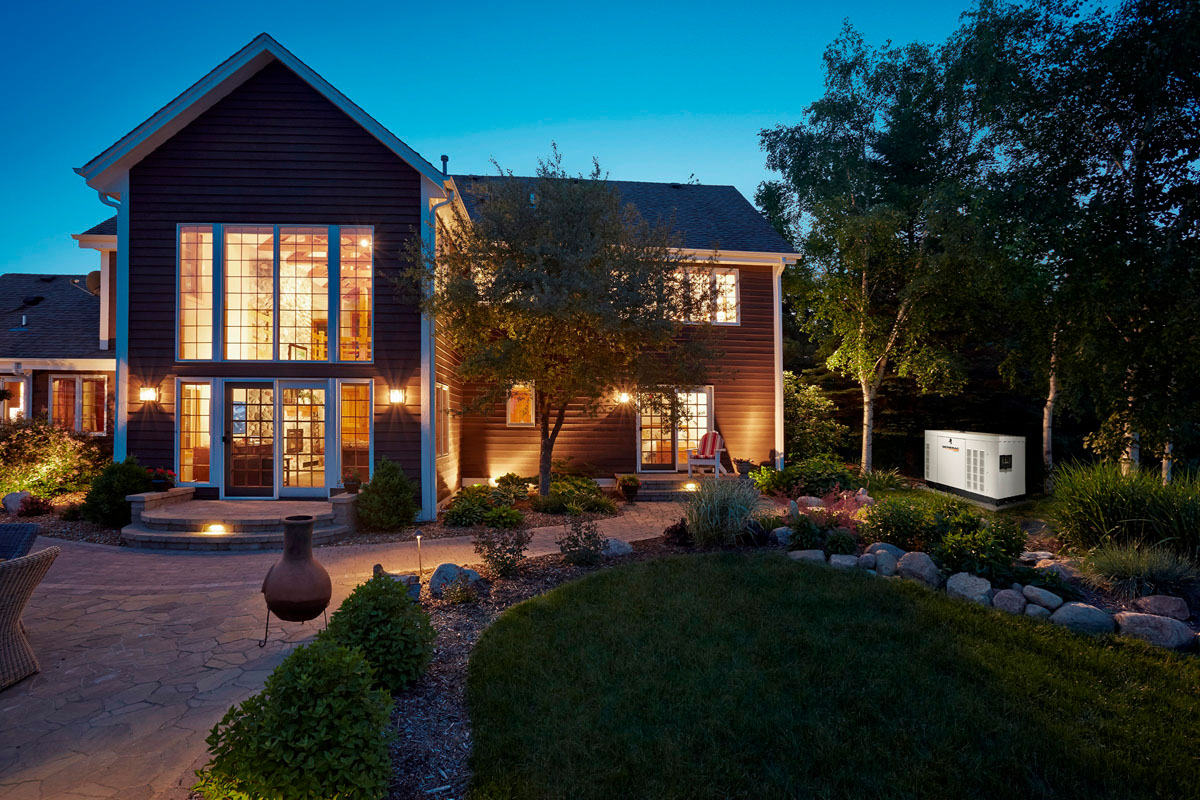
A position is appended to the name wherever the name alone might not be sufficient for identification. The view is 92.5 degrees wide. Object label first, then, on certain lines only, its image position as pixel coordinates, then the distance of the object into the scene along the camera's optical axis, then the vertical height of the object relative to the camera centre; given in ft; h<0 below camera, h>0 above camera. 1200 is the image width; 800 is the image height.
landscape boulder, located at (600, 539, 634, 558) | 20.34 -5.28
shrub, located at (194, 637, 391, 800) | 6.59 -4.06
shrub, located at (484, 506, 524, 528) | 27.27 -5.64
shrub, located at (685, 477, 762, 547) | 20.62 -4.10
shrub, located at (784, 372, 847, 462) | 43.42 -1.81
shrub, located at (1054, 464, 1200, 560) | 16.78 -3.35
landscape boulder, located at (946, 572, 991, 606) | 14.96 -4.97
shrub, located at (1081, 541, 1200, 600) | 15.21 -4.58
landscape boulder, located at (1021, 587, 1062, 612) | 14.42 -4.99
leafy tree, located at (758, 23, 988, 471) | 40.55 +14.31
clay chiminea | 12.65 -4.04
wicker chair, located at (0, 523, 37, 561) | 12.96 -3.21
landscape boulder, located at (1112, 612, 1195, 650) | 12.84 -5.19
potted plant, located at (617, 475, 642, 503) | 35.86 -5.37
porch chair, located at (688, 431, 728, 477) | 38.54 -3.51
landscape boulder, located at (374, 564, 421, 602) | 14.39 -4.99
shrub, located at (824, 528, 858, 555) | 18.86 -4.70
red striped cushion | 38.65 -2.95
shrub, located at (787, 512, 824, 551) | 19.47 -4.61
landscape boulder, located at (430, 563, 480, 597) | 16.67 -5.25
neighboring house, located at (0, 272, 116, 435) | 41.75 +2.57
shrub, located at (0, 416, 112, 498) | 31.60 -3.40
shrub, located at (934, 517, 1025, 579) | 16.12 -4.33
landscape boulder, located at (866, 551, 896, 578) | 17.21 -4.90
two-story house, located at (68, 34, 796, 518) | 28.86 +5.38
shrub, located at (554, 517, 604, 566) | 19.07 -4.92
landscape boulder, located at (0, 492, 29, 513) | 29.13 -5.21
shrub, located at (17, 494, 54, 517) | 28.45 -5.39
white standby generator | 33.99 -3.95
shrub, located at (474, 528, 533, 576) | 17.87 -4.86
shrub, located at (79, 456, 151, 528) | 26.05 -4.32
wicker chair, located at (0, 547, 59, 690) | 11.02 -4.16
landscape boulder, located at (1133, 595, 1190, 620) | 14.19 -5.09
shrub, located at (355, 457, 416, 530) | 26.17 -4.58
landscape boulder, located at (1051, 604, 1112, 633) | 13.44 -5.15
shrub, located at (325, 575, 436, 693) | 10.52 -4.30
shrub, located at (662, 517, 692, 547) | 21.27 -5.06
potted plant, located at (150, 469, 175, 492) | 27.30 -3.82
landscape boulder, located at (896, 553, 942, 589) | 16.35 -4.87
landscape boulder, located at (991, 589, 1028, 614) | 14.46 -5.08
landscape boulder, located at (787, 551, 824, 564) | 18.45 -5.04
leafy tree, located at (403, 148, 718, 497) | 26.71 +5.08
